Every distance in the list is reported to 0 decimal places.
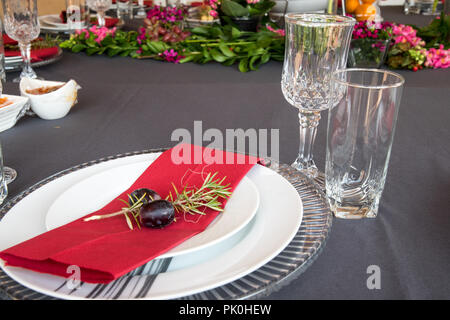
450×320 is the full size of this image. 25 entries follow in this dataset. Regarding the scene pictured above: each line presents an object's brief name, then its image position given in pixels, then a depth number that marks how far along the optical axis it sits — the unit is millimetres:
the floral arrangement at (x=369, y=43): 1085
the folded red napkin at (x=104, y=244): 373
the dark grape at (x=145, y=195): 468
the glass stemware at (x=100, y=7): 1556
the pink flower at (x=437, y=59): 1136
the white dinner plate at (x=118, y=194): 422
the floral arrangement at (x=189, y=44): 1195
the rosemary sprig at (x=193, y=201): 462
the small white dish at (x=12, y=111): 763
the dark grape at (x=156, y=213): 434
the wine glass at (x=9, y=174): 627
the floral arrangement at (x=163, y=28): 1300
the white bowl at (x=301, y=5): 1300
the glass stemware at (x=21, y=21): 1038
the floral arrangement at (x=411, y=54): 1126
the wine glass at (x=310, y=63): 574
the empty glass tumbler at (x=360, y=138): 475
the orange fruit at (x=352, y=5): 1377
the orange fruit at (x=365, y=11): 1338
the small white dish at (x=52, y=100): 814
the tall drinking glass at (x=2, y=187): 567
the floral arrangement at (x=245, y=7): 1312
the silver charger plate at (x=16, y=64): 1149
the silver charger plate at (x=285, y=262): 366
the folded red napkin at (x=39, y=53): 1179
